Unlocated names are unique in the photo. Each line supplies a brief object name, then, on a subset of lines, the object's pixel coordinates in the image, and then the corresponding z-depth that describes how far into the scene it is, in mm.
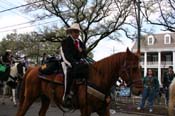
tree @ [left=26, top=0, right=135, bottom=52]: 23110
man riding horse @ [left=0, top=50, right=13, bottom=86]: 9479
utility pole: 13258
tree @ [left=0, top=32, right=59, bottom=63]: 35389
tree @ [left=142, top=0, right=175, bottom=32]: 16548
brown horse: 4462
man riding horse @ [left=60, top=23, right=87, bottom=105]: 4706
